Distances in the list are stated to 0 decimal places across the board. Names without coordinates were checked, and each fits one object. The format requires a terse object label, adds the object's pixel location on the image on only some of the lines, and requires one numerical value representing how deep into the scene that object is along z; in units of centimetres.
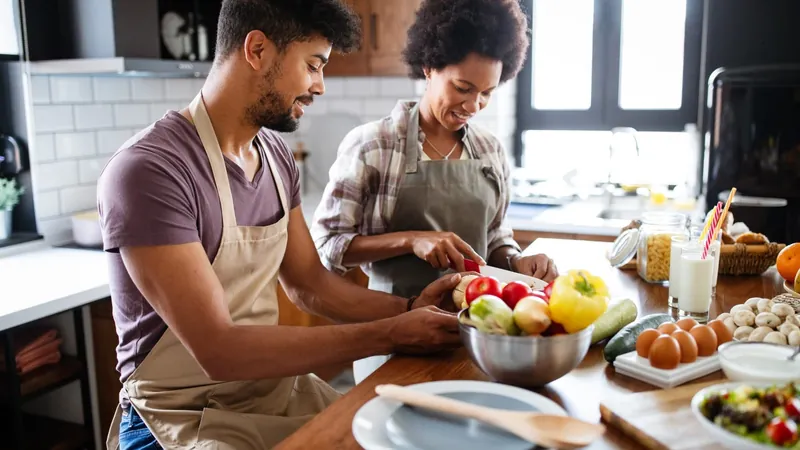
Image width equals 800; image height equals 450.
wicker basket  198
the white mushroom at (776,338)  135
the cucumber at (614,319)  147
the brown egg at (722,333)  138
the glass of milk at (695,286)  162
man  141
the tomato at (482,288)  136
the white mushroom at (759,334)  137
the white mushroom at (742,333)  140
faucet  372
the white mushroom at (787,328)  136
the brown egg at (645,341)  132
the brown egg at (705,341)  133
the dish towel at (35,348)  227
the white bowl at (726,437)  94
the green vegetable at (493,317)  124
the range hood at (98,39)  274
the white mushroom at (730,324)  145
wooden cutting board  103
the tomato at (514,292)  132
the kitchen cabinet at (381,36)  379
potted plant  278
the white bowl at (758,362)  113
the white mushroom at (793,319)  140
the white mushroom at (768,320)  141
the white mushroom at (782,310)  143
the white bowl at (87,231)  287
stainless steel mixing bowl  122
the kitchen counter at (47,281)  213
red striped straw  164
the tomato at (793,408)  97
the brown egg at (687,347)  130
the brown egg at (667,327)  136
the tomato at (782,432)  93
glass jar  193
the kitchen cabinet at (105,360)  250
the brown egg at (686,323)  139
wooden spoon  104
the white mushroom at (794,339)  133
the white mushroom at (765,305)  147
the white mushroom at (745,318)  144
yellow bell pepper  121
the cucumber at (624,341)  136
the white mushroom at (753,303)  151
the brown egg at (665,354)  127
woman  203
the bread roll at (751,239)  200
